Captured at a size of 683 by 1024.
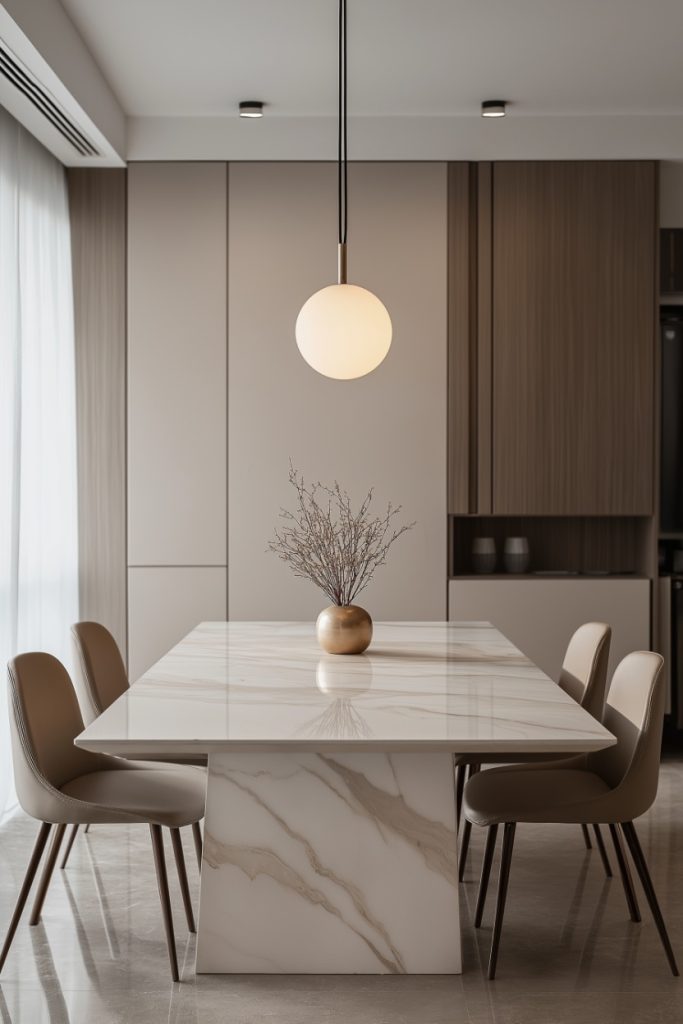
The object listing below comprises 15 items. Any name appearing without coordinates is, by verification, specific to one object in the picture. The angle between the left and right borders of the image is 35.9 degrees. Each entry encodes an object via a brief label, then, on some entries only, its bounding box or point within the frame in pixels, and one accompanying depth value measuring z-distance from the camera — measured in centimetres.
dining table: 255
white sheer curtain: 395
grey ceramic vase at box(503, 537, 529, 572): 500
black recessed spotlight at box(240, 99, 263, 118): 461
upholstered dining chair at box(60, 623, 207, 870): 321
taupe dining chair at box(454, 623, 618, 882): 320
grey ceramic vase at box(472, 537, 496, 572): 502
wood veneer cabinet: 483
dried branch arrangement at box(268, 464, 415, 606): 313
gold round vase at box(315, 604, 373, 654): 315
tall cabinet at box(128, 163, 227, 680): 482
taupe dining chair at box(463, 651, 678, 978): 263
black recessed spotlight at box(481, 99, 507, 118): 461
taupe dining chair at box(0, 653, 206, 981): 260
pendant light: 318
